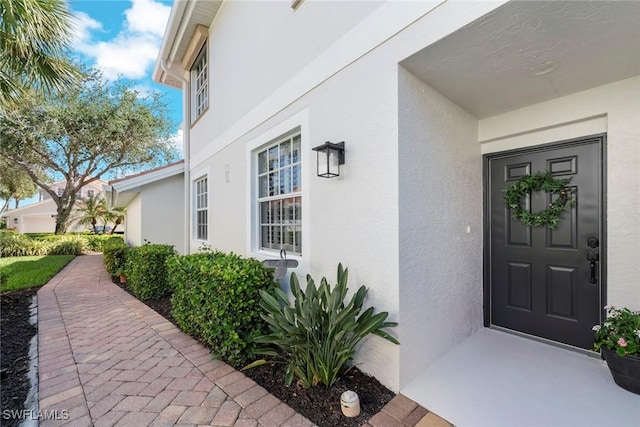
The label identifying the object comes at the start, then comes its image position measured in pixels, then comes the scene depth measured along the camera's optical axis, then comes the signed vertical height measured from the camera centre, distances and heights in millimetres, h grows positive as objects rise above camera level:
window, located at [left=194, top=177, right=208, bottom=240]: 7991 +109
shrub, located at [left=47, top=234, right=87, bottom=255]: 14617 -1598
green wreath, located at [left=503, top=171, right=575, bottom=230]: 3432 +162
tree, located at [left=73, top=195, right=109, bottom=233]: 22531 +266
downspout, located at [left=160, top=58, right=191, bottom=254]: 8656 +1565
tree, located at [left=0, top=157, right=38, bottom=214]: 15791 +2005
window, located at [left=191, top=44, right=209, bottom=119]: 7656 +3482
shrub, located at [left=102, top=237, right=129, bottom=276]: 8141 -1217
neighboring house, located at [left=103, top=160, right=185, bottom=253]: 9117 +416
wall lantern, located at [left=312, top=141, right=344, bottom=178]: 3148 +586
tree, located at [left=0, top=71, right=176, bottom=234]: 13633 +3767
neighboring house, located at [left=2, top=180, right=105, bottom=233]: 33031 -213
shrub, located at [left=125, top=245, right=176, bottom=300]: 6230 -1256
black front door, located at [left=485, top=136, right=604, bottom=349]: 3252 -501
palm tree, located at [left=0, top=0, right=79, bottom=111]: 5133 +3126
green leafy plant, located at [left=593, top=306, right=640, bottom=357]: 2584 -1086
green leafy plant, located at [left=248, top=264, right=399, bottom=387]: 2660 -1041
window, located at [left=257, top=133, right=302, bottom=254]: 4273 +253
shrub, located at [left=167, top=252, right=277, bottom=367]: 3273 -1036
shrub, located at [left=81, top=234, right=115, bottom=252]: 16450 -1604
